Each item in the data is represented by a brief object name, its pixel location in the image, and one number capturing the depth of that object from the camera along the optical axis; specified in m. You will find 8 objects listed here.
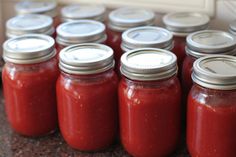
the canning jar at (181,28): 0.79
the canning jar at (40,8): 0.92
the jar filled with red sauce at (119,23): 0.83
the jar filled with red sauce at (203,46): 0.71
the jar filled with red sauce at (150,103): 0.67
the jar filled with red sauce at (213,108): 0.64
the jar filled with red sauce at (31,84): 0.74
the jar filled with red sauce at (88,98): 0.70
